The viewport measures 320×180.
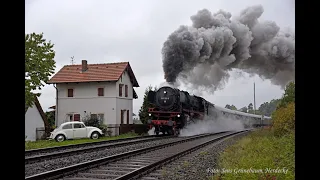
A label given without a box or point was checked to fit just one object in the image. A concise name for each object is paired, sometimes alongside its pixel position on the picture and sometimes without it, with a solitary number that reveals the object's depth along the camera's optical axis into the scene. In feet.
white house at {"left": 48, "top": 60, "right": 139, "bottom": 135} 83.41
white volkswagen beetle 66.18
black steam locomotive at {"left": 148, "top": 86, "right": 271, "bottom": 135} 77.10
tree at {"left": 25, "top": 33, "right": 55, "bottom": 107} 48.21
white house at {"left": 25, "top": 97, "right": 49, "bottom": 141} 68.83
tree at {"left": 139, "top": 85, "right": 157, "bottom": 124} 96.84
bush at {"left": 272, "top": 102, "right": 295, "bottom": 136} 42.24
